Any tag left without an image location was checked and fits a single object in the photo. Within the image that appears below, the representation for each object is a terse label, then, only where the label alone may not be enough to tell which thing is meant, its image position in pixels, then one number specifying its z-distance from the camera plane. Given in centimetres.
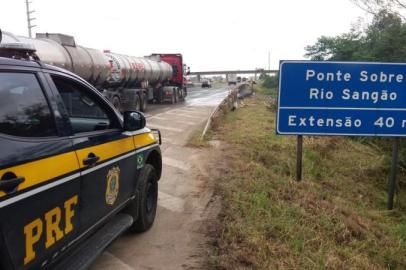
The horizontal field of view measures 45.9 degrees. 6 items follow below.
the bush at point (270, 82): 6864
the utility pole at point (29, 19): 4829
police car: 266
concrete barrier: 1487
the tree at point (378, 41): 2192
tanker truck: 1457
